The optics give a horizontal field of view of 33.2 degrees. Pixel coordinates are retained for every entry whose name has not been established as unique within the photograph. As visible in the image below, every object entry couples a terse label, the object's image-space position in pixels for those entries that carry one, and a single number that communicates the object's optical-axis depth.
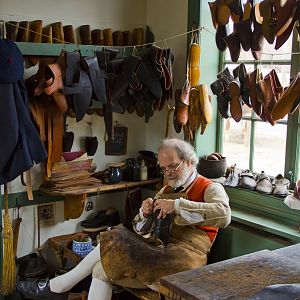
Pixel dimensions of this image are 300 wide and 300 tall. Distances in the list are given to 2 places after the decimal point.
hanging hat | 2.79
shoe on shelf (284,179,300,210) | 2.70
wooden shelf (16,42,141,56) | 3.06
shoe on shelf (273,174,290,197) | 2.92
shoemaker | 2.64
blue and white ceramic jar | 3.30
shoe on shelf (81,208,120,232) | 3.61
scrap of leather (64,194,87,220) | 3.48
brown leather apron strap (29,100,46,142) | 3.08
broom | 3.18
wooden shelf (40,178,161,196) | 3.28
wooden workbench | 1.64
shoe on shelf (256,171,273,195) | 2.99
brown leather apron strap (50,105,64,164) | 3.14
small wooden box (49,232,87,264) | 3.27
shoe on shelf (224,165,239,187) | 3.20
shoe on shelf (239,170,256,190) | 3.09
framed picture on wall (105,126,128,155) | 3.74
